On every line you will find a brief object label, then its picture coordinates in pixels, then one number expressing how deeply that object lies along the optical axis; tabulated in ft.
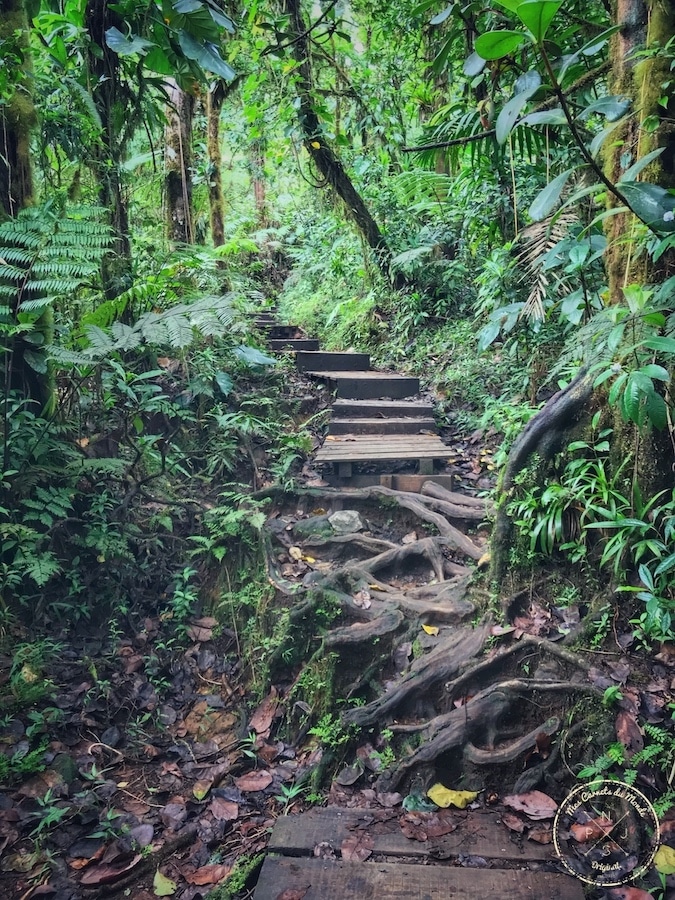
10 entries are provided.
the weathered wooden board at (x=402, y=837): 7.89
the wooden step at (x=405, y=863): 7.29
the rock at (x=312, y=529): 15.99
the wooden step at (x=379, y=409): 21.38
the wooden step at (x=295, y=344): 27.31
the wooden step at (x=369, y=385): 22.58
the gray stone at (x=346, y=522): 16.16
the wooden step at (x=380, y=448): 17.84
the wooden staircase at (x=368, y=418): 17.99
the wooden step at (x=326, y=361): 25.16
